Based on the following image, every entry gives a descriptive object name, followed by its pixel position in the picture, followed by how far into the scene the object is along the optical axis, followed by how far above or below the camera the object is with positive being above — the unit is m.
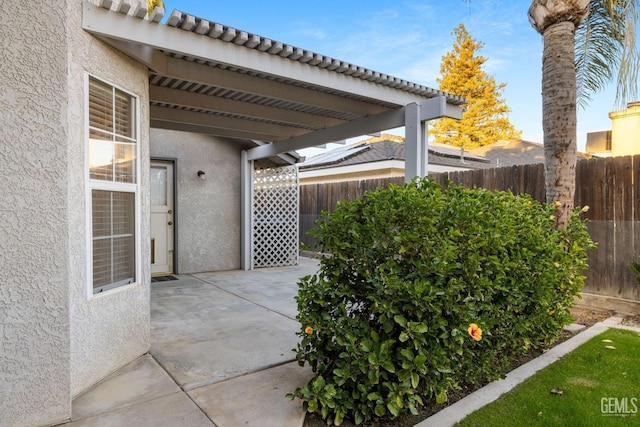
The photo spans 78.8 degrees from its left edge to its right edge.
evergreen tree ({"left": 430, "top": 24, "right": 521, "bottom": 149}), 25.23 +7.46
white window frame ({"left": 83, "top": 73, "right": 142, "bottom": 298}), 3.21 +0.21
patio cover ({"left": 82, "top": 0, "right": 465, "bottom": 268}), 3.65 +1.68
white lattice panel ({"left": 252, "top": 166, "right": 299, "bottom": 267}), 10.02 -0.14
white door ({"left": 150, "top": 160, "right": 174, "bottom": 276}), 8.67 -0.11
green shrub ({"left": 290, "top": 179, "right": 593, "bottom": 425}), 2.65 -0.66
